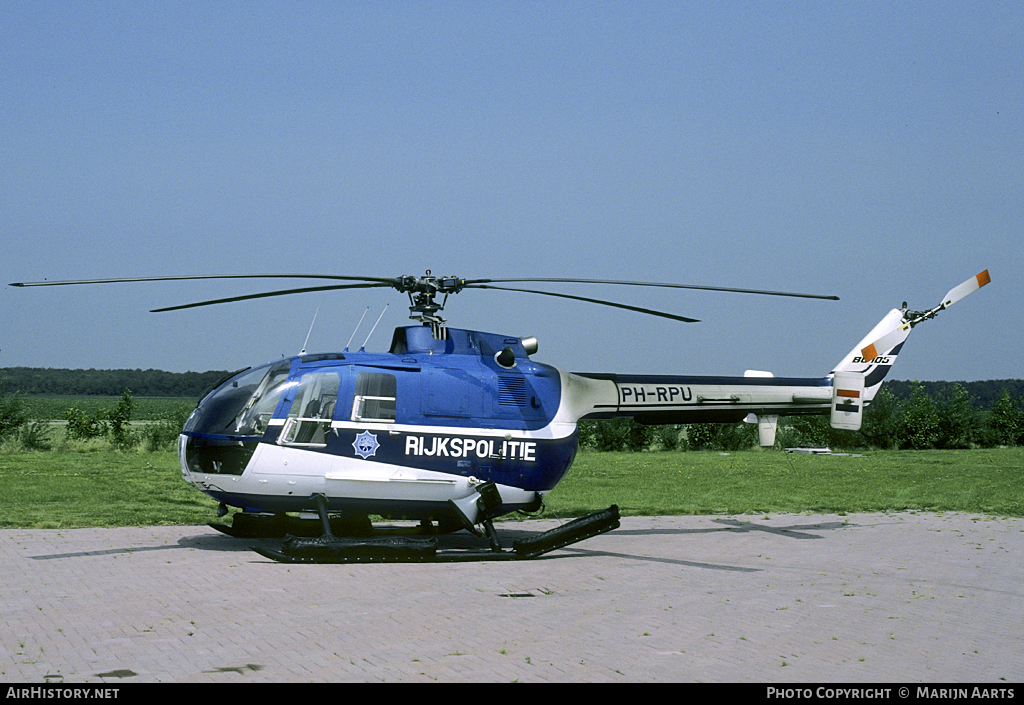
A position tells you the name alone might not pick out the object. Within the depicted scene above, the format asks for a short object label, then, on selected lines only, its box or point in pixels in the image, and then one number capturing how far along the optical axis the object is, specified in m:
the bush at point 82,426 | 34.28
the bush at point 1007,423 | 43.69
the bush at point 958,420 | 42.28
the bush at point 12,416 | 32.41
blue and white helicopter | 11.48
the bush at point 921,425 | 41.56
